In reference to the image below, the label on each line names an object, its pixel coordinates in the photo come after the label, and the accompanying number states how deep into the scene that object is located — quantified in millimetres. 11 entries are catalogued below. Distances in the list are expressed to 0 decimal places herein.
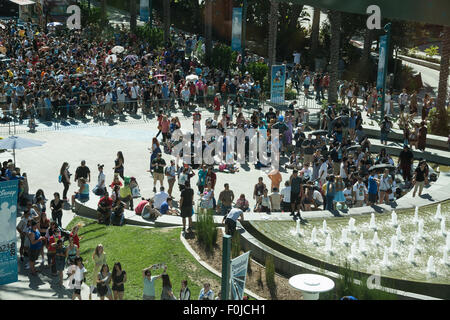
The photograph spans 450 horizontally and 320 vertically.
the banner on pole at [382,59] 31250
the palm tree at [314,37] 46638
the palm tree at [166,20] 44812
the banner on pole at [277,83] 34094
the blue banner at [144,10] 49531
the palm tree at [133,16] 48238
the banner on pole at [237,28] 38125
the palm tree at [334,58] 34938
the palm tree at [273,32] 37875
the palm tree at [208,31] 42438
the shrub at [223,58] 41625
